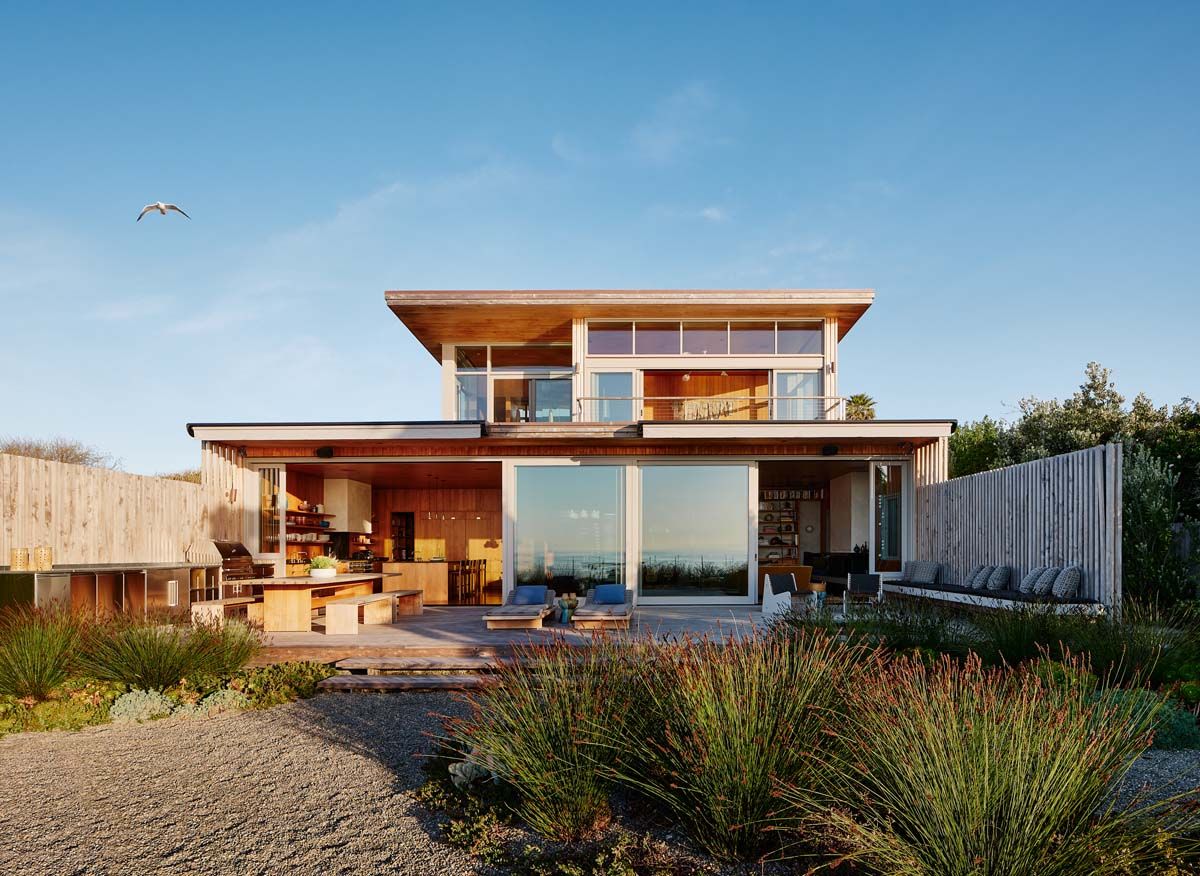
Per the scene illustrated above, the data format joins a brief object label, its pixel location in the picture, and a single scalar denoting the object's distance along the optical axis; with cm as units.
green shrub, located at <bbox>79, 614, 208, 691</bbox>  649
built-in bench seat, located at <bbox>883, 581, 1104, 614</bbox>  821
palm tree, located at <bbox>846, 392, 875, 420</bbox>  2432
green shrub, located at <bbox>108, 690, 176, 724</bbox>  607
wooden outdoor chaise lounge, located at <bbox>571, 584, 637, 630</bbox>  962
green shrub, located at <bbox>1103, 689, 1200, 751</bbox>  488
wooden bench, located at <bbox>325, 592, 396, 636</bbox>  973
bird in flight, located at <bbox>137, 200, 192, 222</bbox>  1095
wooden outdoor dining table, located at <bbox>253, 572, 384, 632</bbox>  988
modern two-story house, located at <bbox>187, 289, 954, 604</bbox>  1281
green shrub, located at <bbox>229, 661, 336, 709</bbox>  662
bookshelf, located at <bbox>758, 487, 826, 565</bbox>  1878
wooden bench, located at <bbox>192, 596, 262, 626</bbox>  858
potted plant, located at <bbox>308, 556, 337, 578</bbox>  1037
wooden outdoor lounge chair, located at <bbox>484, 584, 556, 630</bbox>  961
